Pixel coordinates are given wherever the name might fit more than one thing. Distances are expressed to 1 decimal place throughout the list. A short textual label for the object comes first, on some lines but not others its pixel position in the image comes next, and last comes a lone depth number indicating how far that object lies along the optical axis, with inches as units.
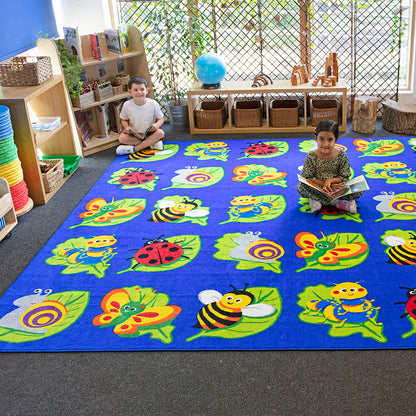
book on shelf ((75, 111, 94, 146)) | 220.5
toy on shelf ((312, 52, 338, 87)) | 219.5
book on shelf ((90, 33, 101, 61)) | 217.3
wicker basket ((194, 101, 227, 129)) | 232.1
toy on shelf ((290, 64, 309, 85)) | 225.0
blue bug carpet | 110.3
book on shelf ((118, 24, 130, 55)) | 223.8
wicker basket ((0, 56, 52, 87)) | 178.7
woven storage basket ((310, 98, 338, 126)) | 224.5
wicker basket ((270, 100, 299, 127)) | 227.1
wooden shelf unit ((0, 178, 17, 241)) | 152.1
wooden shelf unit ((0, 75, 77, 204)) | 168.9
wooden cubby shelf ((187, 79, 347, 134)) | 220.5
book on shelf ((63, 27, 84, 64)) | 204.2
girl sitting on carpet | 155.3
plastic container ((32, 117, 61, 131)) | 191.6
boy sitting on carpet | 216.4
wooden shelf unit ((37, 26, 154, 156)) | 218.1
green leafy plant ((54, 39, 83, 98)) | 204.5
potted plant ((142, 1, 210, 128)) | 229.0
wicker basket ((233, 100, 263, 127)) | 230.7
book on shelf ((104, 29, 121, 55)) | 220.4
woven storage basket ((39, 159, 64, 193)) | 181.3
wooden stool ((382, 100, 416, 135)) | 214.4
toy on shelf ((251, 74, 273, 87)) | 228.1
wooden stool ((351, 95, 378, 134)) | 215.8
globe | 224.2
